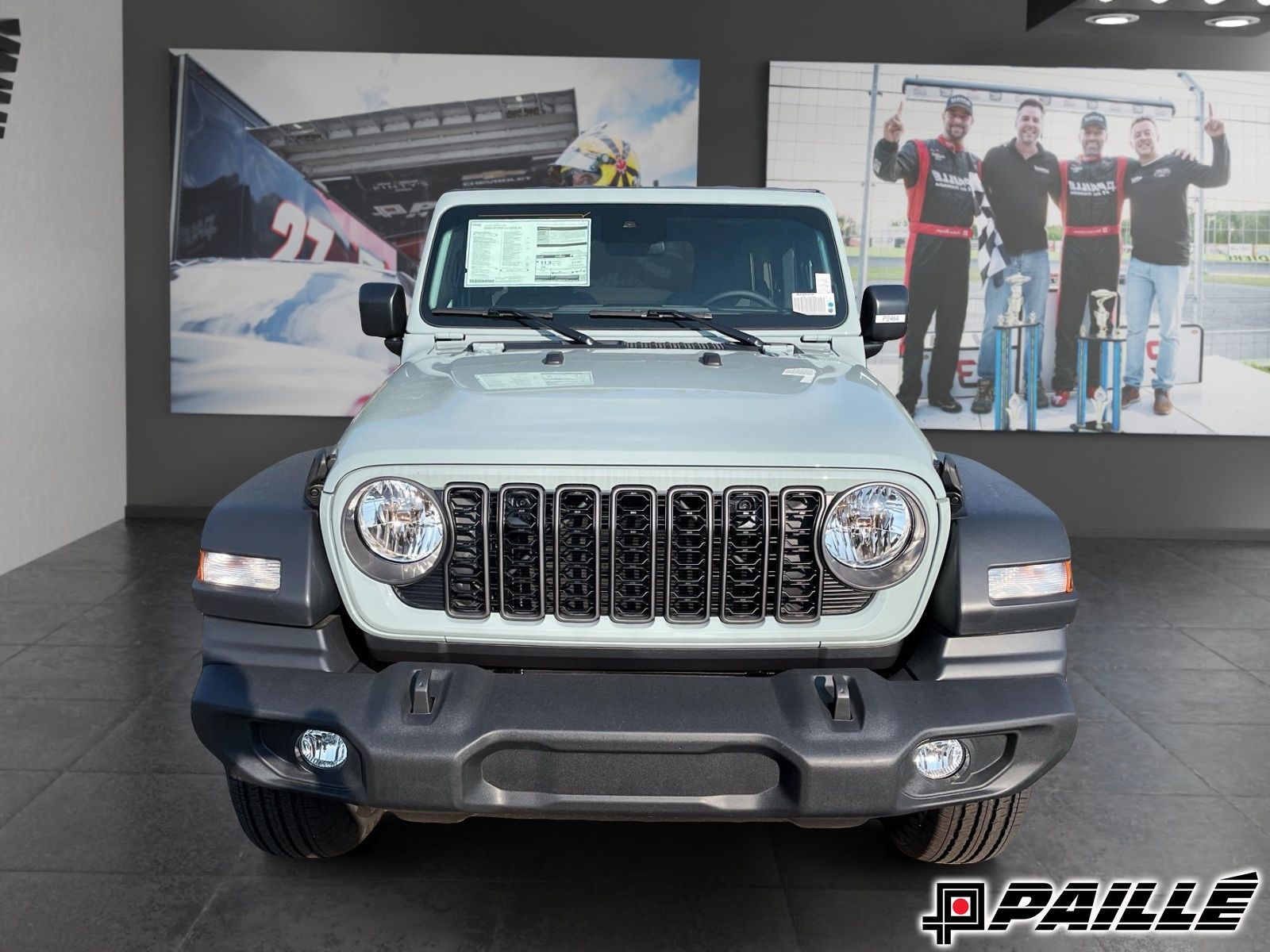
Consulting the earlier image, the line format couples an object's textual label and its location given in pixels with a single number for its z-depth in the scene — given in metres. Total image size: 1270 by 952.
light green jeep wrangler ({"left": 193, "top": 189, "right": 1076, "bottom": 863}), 2.42
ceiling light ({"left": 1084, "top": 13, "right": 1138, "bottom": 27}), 7.23
